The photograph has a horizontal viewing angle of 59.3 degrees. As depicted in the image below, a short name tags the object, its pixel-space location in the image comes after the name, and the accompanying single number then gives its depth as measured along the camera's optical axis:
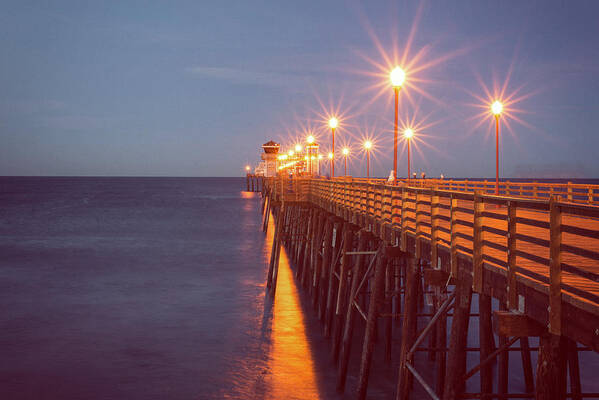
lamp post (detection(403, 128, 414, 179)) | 29.95
